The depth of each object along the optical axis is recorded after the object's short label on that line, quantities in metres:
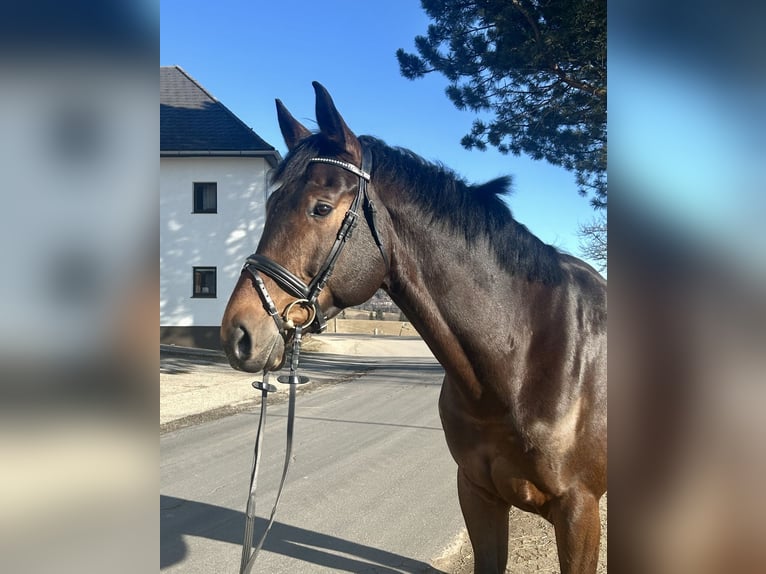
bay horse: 1.65
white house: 17.03
